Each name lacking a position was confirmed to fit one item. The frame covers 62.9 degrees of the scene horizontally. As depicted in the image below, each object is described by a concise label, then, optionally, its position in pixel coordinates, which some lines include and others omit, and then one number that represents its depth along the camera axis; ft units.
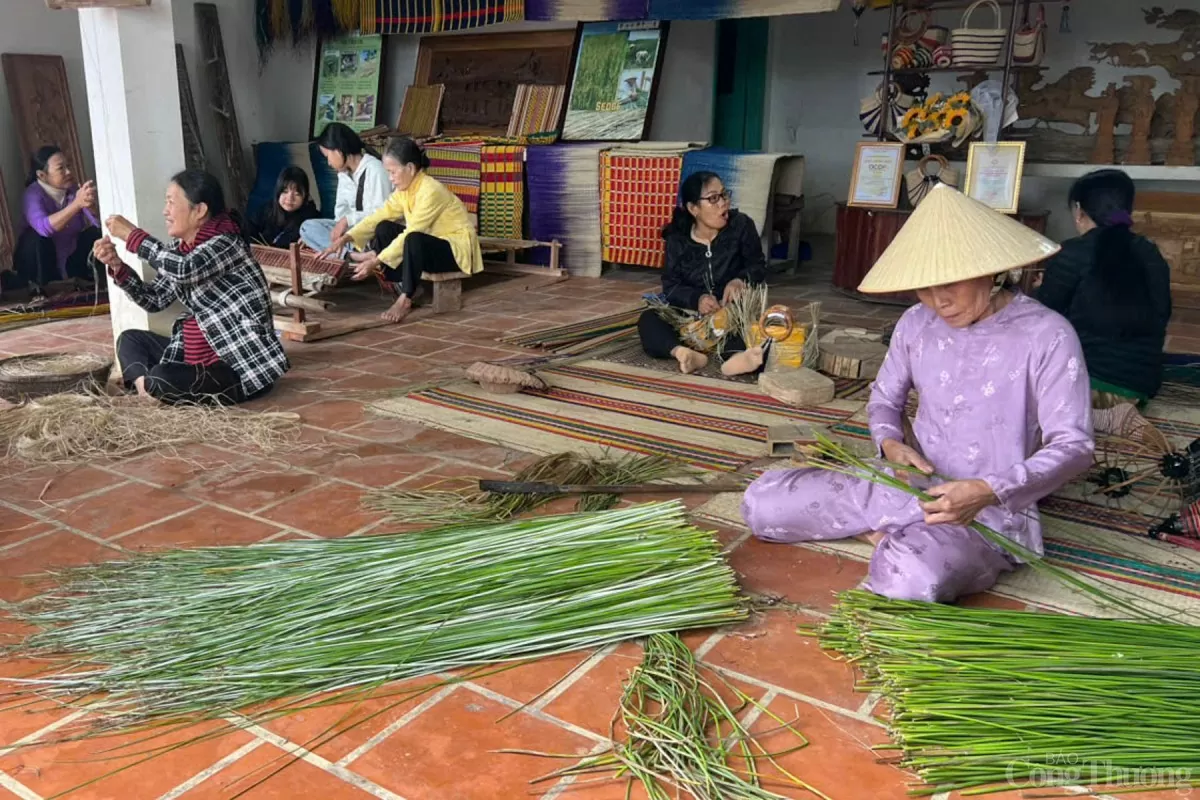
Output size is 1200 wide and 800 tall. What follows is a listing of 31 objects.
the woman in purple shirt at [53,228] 20.30
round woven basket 12.27
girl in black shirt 21.40
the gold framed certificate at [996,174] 17.80
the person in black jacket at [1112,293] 10.84
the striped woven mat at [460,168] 23.90
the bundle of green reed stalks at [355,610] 6.14
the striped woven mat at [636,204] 21.99
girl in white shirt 19.40
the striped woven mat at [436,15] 24.25
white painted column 12.65
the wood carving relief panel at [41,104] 21.98
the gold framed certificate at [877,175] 19.24
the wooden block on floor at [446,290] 19.03
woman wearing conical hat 6.64
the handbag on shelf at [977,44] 18.11
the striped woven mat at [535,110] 24.29
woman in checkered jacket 12.23
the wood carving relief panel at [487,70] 24.94
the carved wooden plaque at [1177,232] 19.67
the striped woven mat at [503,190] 23.47
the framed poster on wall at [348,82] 27.40
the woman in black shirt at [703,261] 14.74
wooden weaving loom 16.74
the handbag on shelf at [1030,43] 18.28
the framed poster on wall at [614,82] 23.07
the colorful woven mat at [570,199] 22.91
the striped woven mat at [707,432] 7.72
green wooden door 26.61
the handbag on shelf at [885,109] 19.61
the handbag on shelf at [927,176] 18.85
